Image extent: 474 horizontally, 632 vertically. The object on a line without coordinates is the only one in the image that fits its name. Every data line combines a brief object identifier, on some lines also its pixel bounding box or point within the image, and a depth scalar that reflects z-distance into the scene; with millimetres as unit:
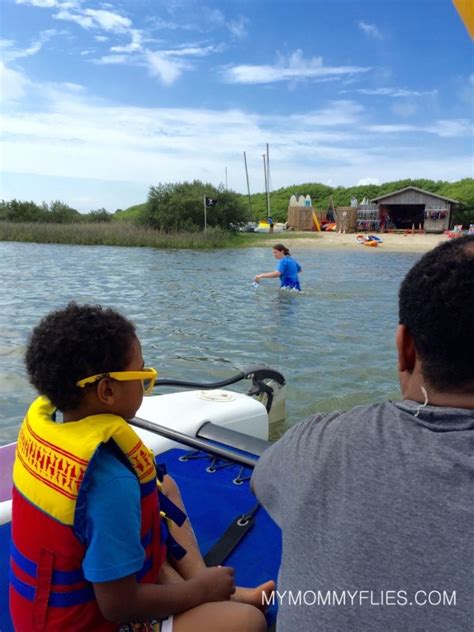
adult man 845
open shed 38906
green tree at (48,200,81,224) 41250
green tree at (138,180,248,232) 34469
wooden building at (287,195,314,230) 43431
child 1176
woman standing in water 10892
